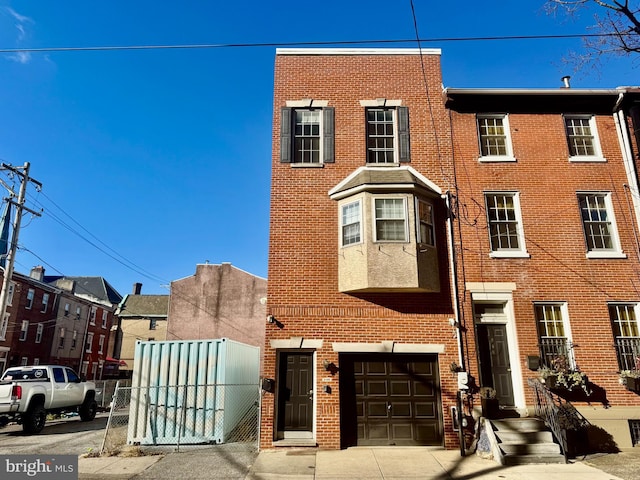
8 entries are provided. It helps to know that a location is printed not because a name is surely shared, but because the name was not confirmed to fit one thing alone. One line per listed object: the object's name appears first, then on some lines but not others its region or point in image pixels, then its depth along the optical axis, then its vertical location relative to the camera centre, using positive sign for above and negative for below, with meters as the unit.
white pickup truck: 13.45 -1.33
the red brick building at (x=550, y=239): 10.96 +3.21
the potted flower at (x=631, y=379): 10.43 -0.62
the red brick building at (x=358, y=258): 10.58 +2.57
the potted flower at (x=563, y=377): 10.31 -0.55
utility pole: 17.73 +6.43
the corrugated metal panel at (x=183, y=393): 10.88 -0.96
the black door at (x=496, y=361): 10.98 -0.17
